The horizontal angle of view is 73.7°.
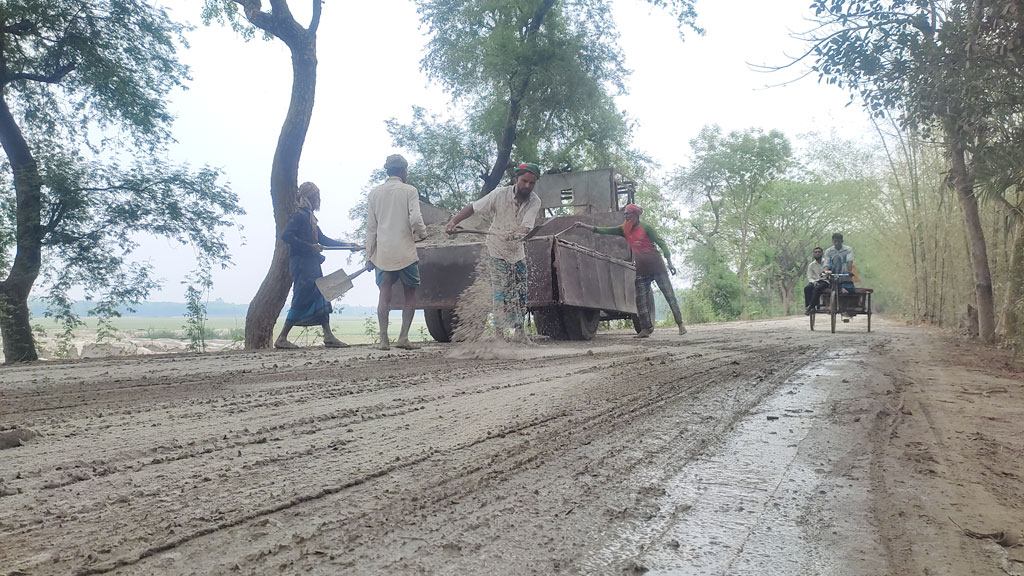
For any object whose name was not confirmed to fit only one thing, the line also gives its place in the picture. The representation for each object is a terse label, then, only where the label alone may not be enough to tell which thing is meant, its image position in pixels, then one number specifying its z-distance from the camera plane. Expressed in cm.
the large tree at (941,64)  554
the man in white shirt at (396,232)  774
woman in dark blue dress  838
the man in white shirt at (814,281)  1393
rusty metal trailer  887
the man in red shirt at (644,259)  1082
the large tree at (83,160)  1277
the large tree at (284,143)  1154
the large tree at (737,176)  4306
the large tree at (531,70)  1980
